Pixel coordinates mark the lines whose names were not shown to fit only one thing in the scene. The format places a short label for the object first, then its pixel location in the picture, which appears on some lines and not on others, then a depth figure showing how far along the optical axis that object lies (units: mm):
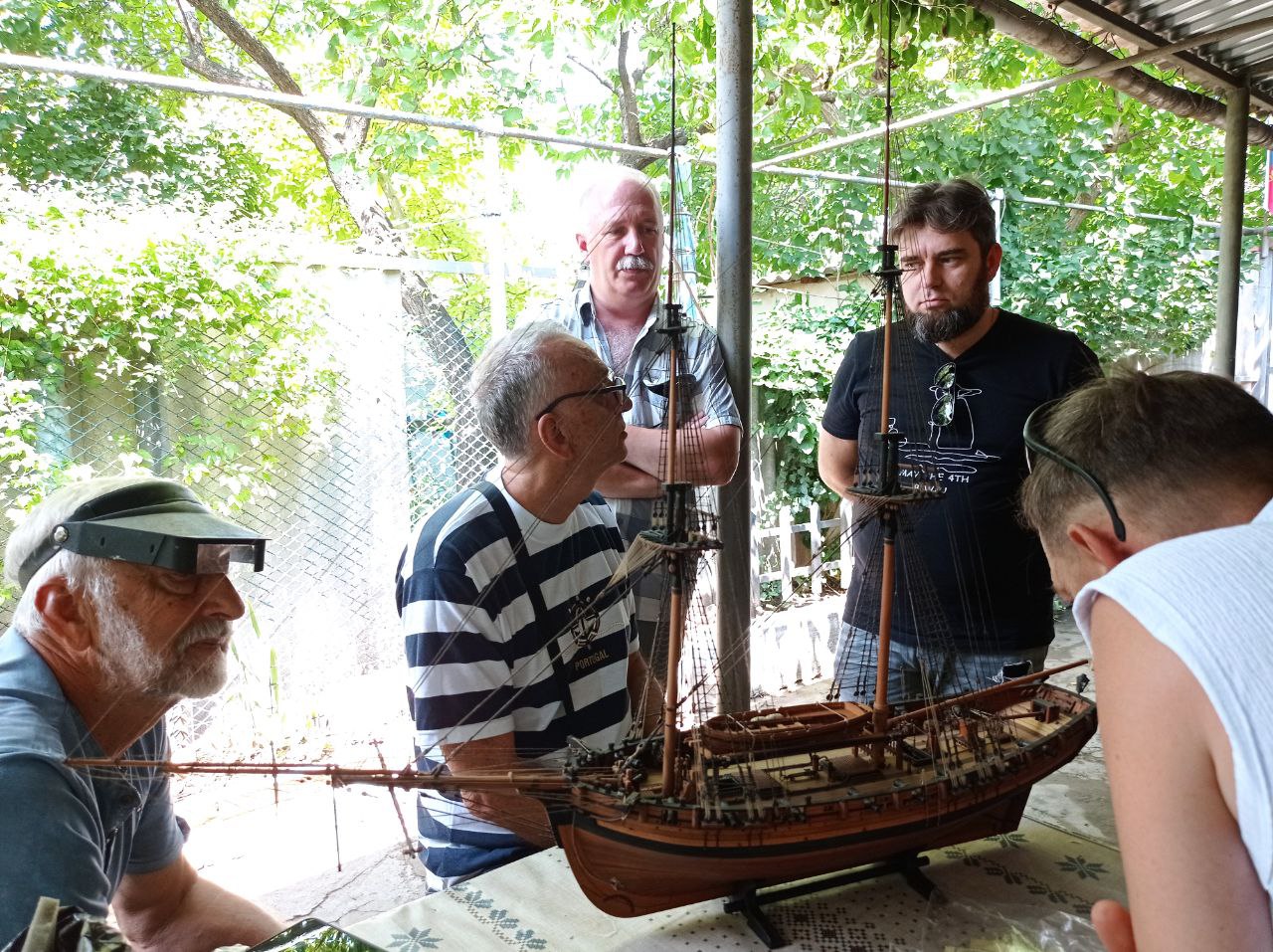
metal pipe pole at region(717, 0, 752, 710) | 2611
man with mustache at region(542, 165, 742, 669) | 2737
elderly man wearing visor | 1508
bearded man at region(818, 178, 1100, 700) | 2979
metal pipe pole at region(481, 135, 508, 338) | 4180
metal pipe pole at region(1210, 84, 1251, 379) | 5602
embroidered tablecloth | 1833
